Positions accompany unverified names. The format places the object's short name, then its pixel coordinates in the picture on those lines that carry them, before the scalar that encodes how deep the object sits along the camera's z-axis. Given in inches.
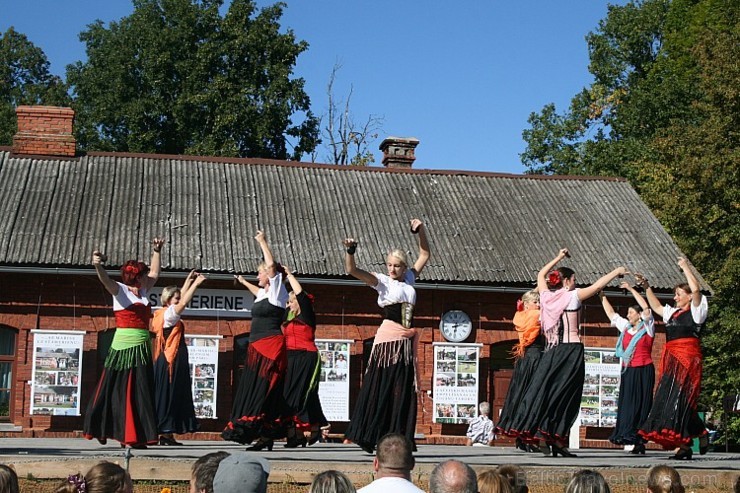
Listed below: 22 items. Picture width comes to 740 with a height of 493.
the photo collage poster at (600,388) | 976.9
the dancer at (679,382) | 549.6
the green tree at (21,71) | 2228.1
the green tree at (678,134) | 1204.5
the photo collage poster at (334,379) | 943.7
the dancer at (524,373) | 526.3
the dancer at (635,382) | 666.2
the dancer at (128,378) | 478.9
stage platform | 422.3
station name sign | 935.0
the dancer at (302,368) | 569.6
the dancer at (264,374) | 521.0
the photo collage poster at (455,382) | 969.5
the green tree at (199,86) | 1620.3
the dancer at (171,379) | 628.1
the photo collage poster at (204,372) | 927.0
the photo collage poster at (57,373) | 902.4
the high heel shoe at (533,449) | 605.9
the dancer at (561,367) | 518.6
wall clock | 981.8
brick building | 924.0
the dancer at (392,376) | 462.0
